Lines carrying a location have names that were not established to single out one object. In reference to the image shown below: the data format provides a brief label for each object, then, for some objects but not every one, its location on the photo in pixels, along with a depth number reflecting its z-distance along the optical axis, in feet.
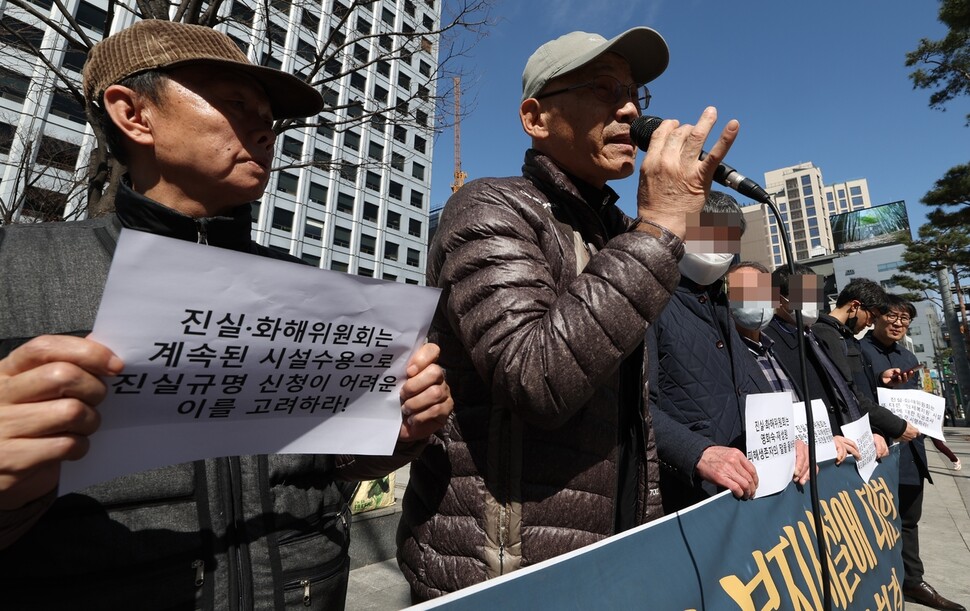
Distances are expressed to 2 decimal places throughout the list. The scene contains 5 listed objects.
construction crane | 173.82
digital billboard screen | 172.55
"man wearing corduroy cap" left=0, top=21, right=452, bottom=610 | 2.12
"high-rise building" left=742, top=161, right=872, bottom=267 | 343.26
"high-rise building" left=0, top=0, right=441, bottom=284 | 33.56
